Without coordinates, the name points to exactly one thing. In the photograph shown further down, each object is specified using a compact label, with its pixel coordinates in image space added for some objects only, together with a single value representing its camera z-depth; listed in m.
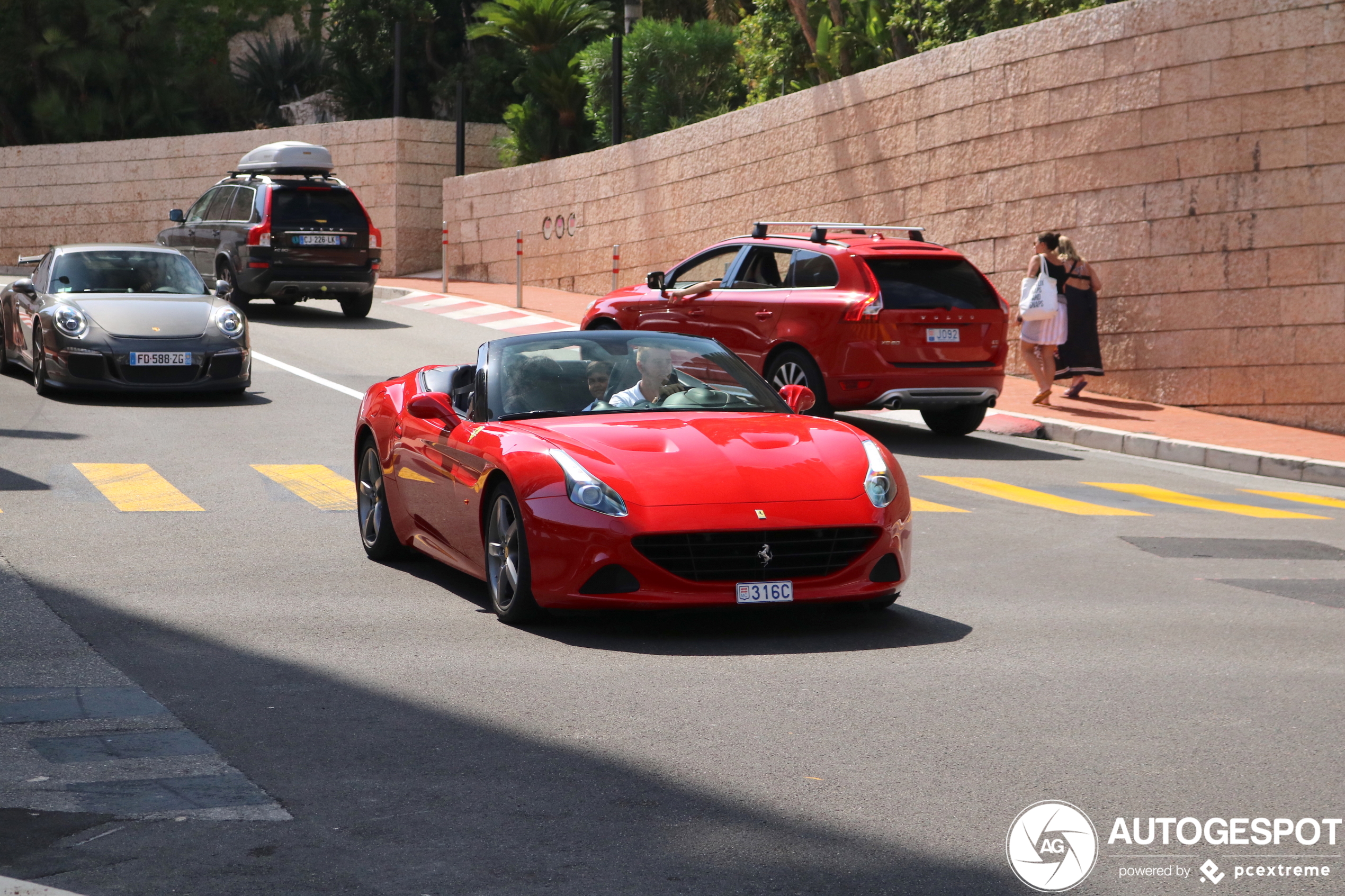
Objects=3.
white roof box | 28.02
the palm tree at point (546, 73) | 37.09
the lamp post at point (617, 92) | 31.19
